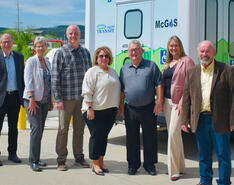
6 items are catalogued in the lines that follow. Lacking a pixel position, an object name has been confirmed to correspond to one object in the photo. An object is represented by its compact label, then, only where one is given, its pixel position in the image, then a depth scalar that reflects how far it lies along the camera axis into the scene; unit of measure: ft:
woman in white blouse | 16.25
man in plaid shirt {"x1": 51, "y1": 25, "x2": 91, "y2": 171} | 16.96
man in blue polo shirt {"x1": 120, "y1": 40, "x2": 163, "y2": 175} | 16.12
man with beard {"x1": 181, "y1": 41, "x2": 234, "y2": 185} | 13.51
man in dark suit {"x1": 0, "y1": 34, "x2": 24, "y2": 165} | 18.03
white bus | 18.92
